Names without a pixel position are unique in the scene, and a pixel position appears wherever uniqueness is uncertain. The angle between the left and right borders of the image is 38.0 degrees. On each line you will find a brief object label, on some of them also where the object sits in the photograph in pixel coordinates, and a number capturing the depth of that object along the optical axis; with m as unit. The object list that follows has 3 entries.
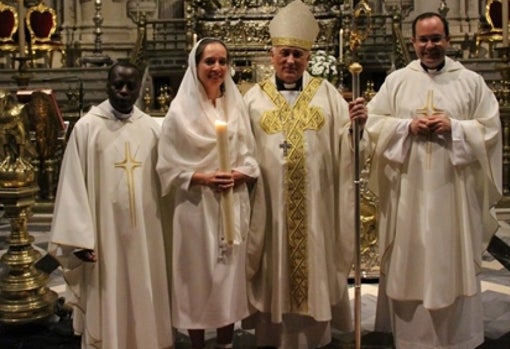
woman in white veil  3.61
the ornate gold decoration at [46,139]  7.99
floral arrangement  8.69
